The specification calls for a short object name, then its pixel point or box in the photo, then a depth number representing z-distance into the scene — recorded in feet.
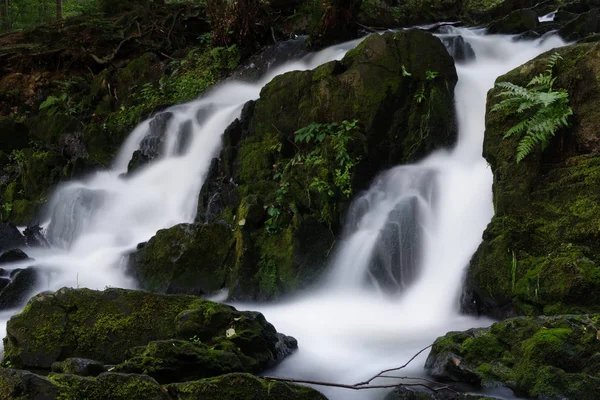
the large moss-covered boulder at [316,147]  25.14
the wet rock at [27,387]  12.10
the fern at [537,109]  19.70
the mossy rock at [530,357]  13.15
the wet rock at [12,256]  27.98
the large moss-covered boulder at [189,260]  25.49
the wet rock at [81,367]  13.53
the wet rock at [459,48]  36.96
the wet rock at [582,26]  34.87
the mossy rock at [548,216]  17.81
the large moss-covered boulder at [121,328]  16.21
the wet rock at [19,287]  24.31
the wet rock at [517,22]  40.52
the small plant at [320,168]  26.53
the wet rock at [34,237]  32.76
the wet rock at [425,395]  13.28
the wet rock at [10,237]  31.37
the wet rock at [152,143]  38.47
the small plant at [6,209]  38.67
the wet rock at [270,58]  44.06
